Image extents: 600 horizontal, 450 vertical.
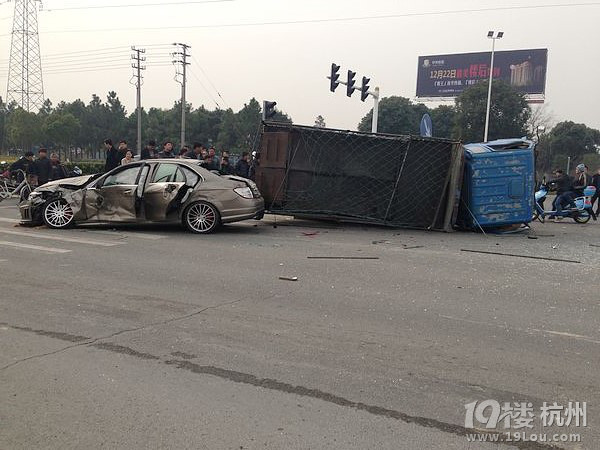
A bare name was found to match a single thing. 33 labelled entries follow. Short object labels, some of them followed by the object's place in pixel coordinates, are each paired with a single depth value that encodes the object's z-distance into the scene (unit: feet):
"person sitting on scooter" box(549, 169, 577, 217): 50.62
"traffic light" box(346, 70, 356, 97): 78.95
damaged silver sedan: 35.55
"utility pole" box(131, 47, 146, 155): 167.61
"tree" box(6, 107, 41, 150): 210.18
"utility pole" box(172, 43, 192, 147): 164.66
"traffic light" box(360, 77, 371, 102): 82.23
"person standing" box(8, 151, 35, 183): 53.06
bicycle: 55.56
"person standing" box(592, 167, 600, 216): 54.70
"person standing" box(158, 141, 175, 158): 48.75
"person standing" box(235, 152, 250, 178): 52.95
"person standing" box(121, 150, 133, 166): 45.24
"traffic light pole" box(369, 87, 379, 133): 83.26
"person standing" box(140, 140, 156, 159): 47.73
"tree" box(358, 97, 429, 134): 231.91
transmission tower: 198.08
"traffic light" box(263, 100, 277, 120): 55.60
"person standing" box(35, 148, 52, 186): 49.21
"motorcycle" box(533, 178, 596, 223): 50.03
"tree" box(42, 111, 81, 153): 213.05
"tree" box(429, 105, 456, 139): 233.35
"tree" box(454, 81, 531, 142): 169.78
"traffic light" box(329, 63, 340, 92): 77.00
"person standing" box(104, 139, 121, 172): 46.93
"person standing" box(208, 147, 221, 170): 49.96
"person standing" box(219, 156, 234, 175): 50.62
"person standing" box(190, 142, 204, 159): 49.90
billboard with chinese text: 200.85
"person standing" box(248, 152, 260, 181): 42.39
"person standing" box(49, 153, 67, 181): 49.97
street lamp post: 130.52
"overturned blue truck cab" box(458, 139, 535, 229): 38.81
